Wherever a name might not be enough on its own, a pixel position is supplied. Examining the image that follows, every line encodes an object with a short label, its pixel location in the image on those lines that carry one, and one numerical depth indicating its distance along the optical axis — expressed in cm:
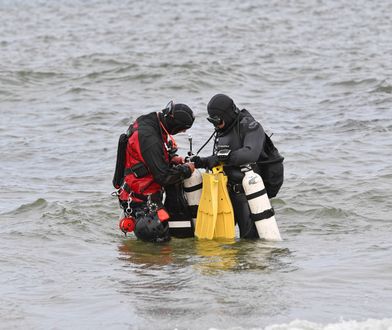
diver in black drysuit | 1817
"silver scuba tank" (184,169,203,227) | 1928
